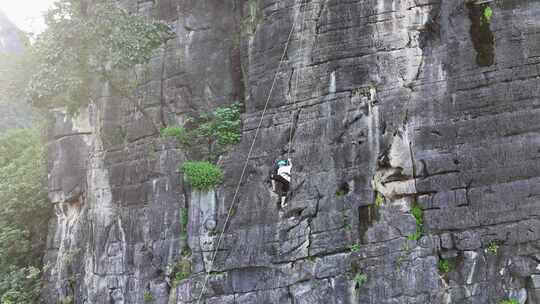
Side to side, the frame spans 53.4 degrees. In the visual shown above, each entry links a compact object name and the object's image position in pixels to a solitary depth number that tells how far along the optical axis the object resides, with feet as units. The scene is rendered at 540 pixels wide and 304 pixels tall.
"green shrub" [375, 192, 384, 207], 32.19
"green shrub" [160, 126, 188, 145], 38.81
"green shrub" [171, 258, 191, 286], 35.70
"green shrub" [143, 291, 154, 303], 36.32
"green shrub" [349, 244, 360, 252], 31.73
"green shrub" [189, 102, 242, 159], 37.75
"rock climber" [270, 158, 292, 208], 34.24
